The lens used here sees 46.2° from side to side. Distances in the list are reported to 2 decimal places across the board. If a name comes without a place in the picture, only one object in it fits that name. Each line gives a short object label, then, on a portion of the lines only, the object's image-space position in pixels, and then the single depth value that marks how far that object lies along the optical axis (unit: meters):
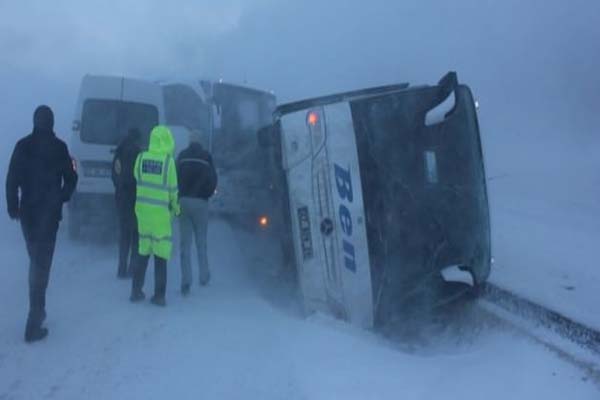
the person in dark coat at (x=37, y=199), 6.05
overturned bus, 6.93
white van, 10.52
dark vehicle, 10.77
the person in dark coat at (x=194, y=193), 7.88
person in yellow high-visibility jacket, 7.05
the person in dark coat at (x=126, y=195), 8.12
